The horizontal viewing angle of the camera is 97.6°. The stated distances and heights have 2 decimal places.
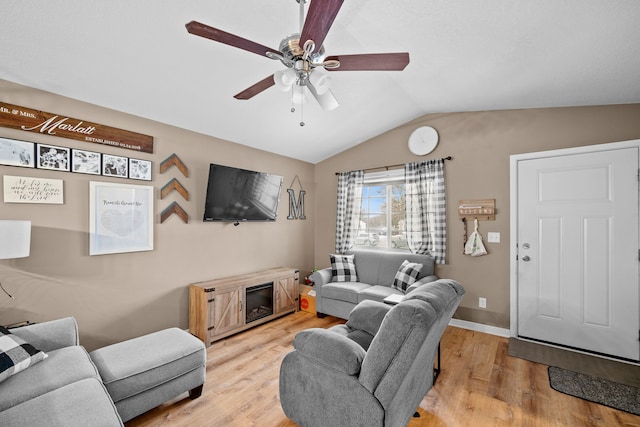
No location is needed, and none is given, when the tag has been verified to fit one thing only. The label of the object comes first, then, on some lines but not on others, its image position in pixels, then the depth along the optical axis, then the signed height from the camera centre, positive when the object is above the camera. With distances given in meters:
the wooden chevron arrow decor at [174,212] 3.07 +0.04
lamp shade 1.79 -0.16
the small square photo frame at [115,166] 2.67 +0.48
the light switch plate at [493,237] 3.41 -0.24
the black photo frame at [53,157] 2.31 +0.49
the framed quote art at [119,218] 2.59 -0.03
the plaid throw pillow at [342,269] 4.04 -0.77
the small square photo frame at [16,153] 2.15 +0.48
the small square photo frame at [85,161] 2.49 +0.48
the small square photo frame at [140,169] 2.84 +0.48
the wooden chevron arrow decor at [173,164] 3.06 +0.58
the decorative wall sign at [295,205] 4.66 +0.20
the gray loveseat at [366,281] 3.53 -0.90
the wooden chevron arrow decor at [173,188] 3.08 +0.30
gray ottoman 1.80 -1.05
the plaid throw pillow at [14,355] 1.57 -0.84
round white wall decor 3.87 +1.08
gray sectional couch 1.35 -0.96
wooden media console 3.09 -1.06
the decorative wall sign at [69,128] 2.20 +0.76
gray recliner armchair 1.43 -0.87
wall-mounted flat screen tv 3.35 +0.27
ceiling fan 1.32 +0.90
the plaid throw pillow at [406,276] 3.53 -0.75
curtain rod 4.20 +0.77
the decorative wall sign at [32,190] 2.17 +0.20
